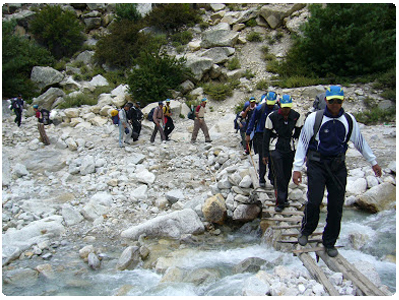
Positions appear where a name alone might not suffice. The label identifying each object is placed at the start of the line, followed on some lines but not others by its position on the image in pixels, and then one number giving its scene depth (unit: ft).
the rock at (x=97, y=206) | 22.07
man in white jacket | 11.20
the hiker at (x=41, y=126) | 36.96
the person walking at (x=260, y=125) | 17.53
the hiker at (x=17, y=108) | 44.11
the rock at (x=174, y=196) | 23.47
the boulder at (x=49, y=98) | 52.85
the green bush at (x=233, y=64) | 56.44
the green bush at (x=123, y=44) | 65.82
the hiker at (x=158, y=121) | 33.83
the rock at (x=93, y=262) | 15.98
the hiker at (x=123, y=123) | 33.73
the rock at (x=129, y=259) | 15.76
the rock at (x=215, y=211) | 20.02
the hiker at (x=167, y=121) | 34.32
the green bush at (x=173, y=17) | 71.61
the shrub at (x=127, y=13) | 77.05
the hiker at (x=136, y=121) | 35.41
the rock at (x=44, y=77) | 62.03
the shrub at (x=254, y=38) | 63.05
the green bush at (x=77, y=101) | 49.78
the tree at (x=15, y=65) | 57.98
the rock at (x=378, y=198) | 21.08
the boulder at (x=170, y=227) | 19.13
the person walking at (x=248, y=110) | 26.91
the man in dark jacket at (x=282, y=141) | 15.38
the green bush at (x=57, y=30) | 73.61
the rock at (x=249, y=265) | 14.28
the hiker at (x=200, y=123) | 33.50
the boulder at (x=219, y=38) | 61.45
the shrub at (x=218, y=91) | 50.65
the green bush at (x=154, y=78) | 48.49
